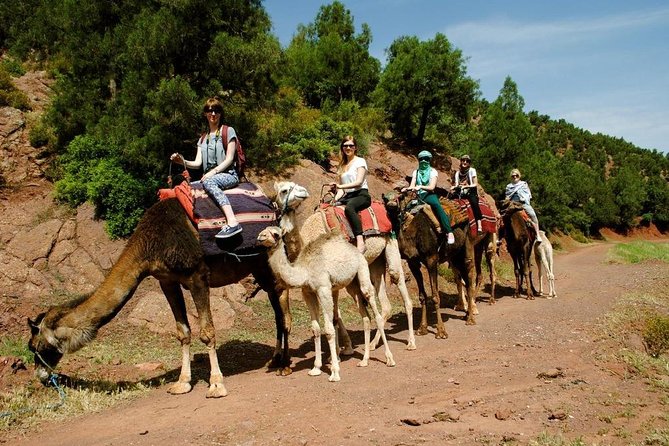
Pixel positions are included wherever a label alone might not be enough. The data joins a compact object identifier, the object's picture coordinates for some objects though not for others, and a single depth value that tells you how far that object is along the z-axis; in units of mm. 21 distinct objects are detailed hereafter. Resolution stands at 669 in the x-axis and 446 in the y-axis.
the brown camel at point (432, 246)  8898
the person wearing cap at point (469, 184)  11188
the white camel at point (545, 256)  13375
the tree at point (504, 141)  30250
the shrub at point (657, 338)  7883
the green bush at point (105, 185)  11633
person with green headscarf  9251
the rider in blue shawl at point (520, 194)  13203
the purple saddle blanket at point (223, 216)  6422
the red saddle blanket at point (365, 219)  7509
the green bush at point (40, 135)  13227
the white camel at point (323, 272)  6434
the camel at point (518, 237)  13056
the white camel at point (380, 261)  7539
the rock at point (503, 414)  5016
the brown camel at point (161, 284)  5660
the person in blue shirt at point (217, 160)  6520
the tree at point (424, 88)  27266
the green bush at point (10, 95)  13931
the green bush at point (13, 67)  16266
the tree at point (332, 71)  30344
